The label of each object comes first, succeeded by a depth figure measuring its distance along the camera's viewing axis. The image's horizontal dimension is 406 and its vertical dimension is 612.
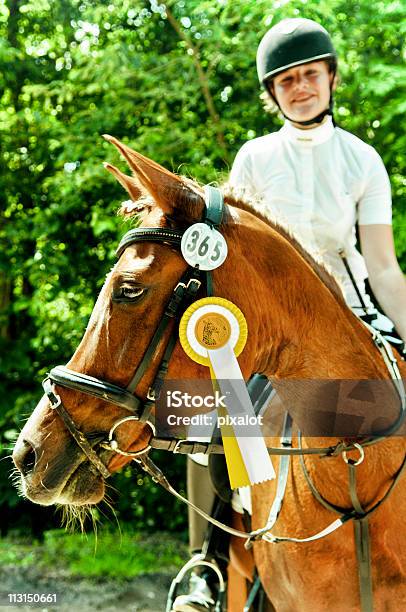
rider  2.96
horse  2.05
